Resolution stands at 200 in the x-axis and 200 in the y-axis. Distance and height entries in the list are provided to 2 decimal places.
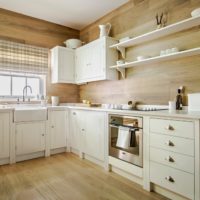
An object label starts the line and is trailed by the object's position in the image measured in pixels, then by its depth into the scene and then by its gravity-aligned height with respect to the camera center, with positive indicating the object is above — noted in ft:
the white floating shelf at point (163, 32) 6.44 +2.89
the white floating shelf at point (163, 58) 6.52 +1.79
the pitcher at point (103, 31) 10.21 +4.09
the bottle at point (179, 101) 7.07 -0.07
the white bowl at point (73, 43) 12.31 +4.01
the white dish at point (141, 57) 8.18 +2.01
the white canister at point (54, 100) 11.87 -0.06
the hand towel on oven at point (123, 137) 7.00 -1.58
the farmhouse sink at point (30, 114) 9.18 -0.83
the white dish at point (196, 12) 6.12 +3.11
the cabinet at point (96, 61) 9.82 +2.37
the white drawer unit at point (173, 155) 5.09 -1.78
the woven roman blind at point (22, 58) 10.47 +2.67
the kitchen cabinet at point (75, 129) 10.08 -1.81
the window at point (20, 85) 10.94 +0.96
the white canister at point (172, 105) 7.06 -0.23
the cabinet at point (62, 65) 11.75 +2.40
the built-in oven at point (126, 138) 6.64 -1.61
